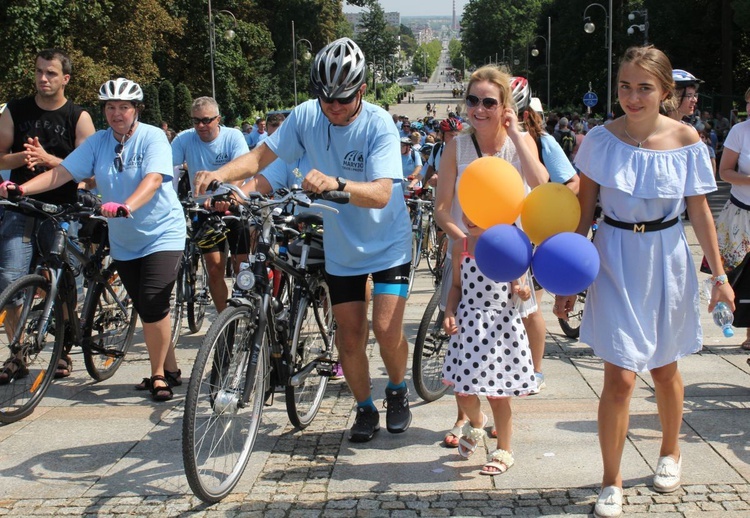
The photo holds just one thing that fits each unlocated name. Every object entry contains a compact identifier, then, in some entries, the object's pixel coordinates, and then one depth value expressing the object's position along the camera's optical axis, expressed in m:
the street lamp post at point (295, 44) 59.99
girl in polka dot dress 4.32
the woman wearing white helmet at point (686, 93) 6.55
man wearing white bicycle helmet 4.63
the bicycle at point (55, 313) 5.51
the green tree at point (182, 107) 45.16
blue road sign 46.88
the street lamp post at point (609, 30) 41.34
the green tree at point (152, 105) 39.38
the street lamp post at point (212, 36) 40.19
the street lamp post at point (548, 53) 72.19
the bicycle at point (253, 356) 4.05
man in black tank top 6.16
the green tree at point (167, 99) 43.25
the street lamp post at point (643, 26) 34.22
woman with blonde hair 4.46
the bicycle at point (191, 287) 7.44
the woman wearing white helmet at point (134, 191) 5.77
